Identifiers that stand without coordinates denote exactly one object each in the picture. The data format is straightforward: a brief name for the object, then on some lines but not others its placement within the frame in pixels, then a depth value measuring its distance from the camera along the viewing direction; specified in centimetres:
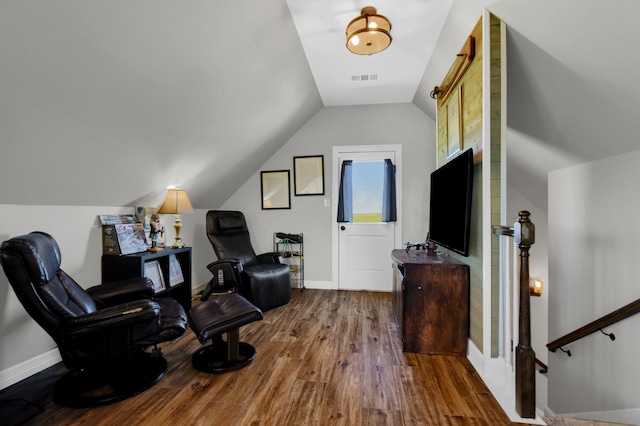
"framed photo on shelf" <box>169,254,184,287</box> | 276
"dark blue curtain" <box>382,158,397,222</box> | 377
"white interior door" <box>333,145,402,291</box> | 386
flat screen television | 189
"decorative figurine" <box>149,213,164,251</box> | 270
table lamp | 266
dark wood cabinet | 210
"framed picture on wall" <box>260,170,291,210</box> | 409
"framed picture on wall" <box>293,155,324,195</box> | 400
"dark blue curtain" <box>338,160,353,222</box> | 388
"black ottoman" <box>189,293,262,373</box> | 183
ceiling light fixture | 203
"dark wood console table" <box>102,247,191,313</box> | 231
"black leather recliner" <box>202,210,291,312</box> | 302
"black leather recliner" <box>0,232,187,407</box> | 146
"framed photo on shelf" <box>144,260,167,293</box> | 256
